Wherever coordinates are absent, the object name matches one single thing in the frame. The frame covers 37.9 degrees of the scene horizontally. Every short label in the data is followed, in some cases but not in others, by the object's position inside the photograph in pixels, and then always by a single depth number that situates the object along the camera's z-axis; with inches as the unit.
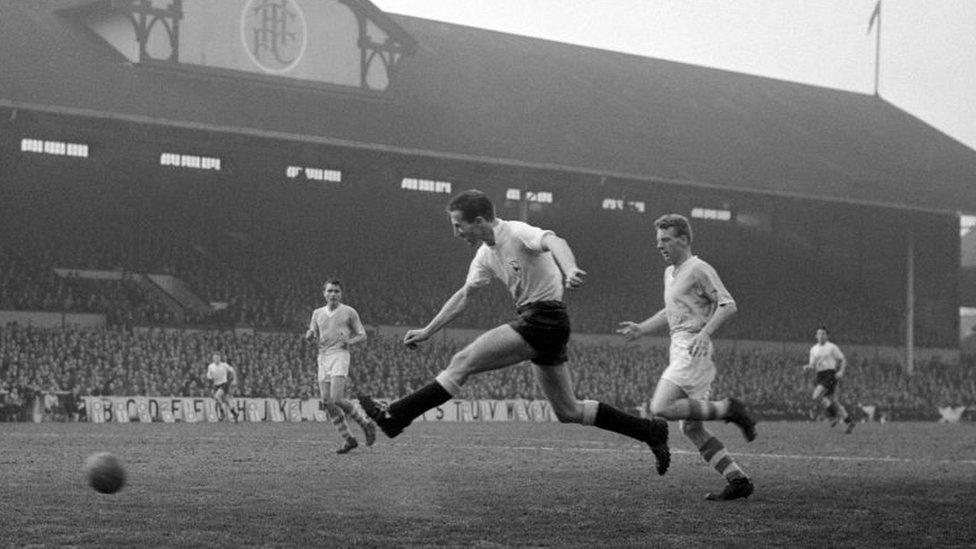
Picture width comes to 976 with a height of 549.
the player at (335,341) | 758.5
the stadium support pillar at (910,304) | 2112.5
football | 417.4
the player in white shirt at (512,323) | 418.6
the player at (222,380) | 1369.3
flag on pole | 2456.9
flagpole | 2578.7
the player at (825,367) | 1235.4
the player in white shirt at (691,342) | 448.5
